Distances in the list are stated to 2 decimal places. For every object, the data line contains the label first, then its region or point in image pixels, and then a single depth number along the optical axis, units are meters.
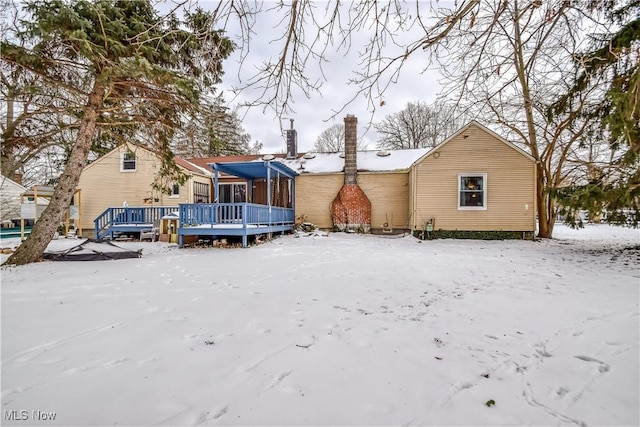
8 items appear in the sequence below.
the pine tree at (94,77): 5.45
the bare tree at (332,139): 29.22
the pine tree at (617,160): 6.02
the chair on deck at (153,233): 11.48
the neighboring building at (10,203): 16.83
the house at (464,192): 11.71
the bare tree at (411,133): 24.08
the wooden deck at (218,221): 9.44
